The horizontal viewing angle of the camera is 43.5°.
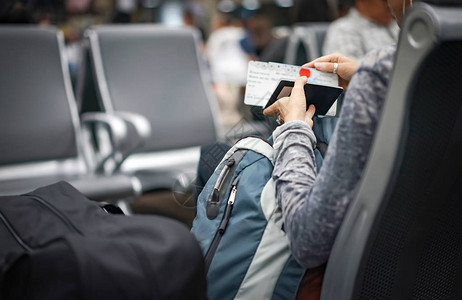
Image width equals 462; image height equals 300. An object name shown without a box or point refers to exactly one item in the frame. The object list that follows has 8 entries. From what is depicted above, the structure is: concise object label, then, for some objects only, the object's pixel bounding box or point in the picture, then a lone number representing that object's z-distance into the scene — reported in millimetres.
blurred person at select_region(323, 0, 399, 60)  2457
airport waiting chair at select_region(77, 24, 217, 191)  2461
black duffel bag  748
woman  749
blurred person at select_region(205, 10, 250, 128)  4248
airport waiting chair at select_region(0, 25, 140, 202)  2170
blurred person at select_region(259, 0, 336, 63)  3492
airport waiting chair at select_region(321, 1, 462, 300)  686
